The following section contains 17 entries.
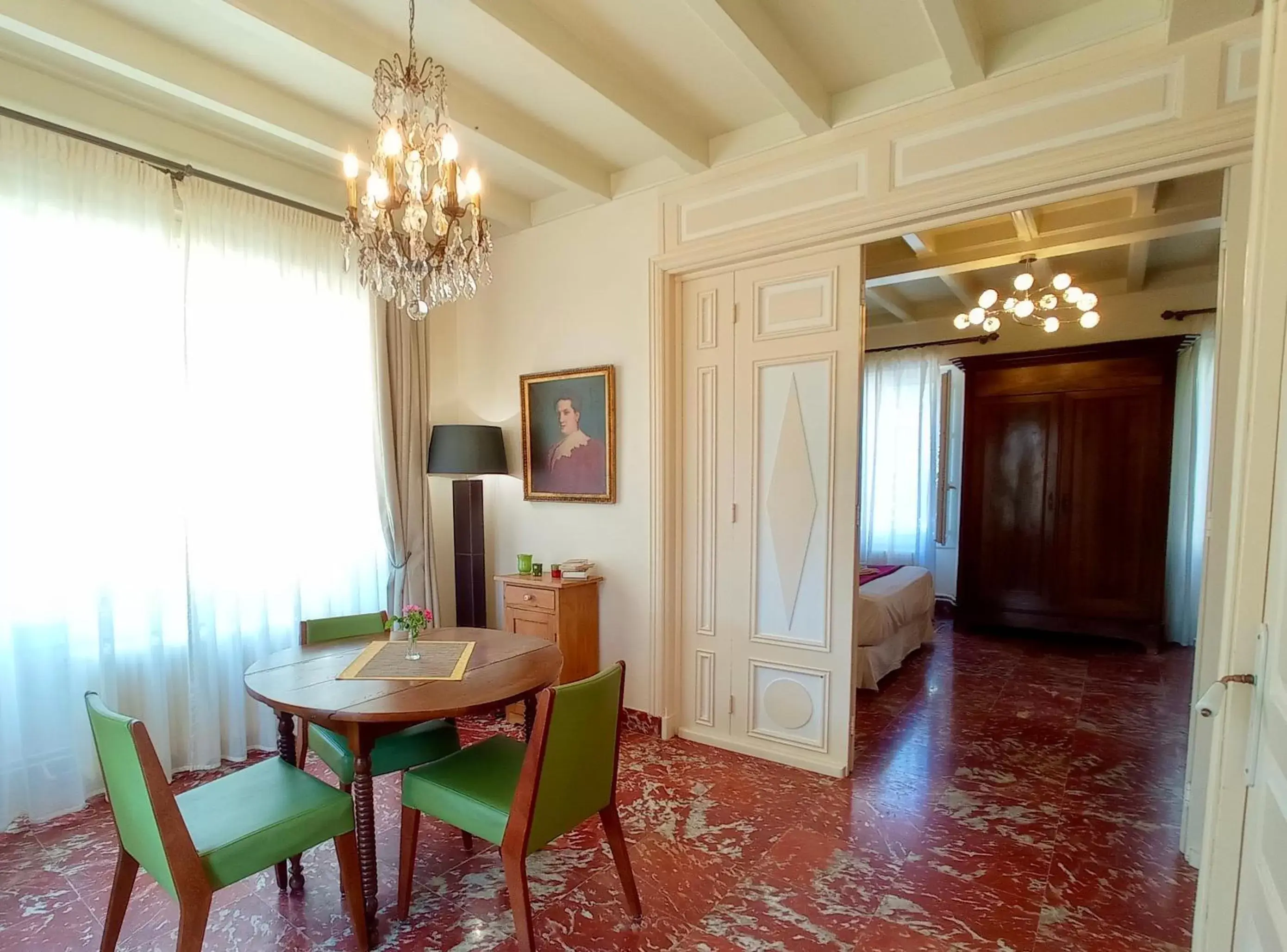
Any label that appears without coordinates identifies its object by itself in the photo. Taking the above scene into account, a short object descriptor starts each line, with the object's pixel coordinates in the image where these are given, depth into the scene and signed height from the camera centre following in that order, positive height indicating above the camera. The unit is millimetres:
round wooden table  1723 -766
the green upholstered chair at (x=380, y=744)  2170 -1120
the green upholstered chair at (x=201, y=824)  1478 -1030
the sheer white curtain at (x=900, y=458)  5945 -179
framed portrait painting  3439 +23
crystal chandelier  1968 +745
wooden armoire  4574 -384
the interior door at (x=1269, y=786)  1049 -623
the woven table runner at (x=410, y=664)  2014 -776
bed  3926 -1240
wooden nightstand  3252 -944
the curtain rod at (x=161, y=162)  2457 +1252
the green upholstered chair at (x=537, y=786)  1660 -1035
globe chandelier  3895 +923
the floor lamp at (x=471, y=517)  3609 -479
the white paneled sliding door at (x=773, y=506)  2869 -326
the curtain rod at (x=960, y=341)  5594 +911
